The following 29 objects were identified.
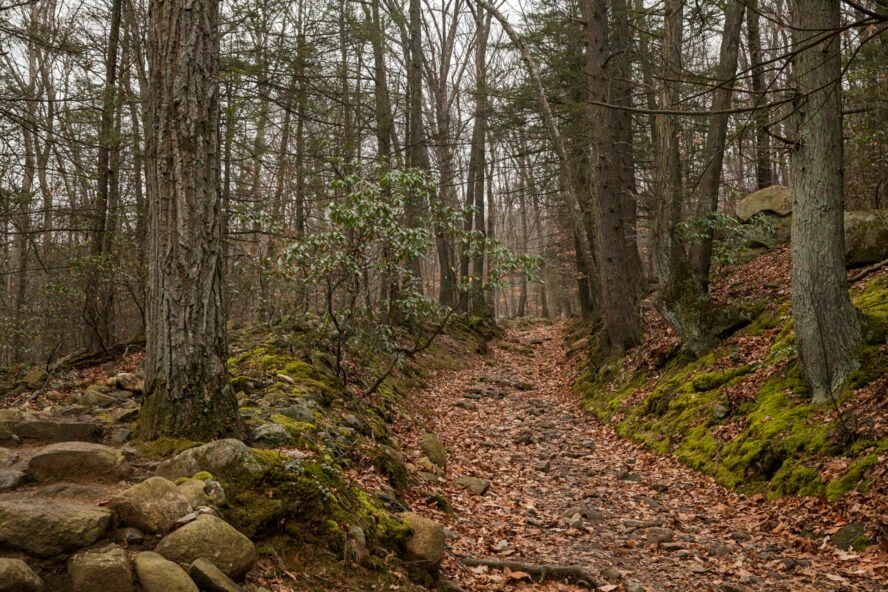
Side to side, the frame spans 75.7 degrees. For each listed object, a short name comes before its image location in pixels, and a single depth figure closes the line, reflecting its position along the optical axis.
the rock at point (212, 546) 2.89
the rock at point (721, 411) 7.06
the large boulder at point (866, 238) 8.98
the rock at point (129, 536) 2.89
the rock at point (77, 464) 3.44
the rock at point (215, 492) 3.50
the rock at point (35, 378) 7.59
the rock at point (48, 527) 2.65
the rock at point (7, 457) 3.58
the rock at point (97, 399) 5.69
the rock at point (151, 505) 2.99
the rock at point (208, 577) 2.75
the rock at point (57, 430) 4.21
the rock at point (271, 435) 4.68
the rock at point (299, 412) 5.55
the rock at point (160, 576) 2.60
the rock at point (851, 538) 4.39
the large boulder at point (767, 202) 13.22
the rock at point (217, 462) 3.75
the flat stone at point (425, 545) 4.16
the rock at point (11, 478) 3.26
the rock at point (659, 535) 5.13
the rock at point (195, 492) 3.38
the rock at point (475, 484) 6.52
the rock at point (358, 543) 3.78
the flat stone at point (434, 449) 7.07
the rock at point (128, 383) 6.40
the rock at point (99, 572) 2.55
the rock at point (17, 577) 2.33
